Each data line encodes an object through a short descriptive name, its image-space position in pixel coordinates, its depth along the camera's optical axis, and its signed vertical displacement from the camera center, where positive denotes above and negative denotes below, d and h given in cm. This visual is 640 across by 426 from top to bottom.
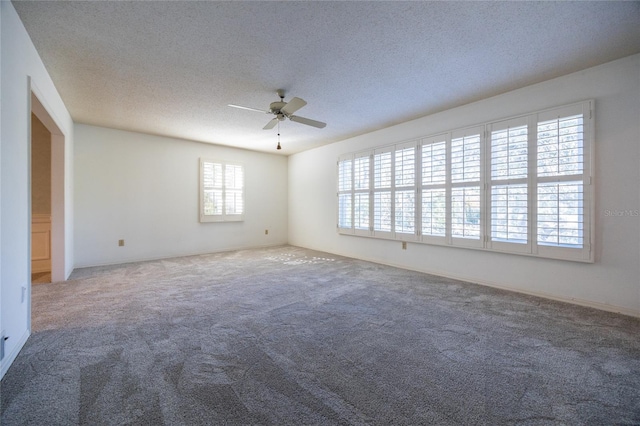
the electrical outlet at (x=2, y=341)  175 -85
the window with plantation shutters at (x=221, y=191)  603 +52
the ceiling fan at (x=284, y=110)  323 +130
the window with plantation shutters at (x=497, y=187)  297 +36
